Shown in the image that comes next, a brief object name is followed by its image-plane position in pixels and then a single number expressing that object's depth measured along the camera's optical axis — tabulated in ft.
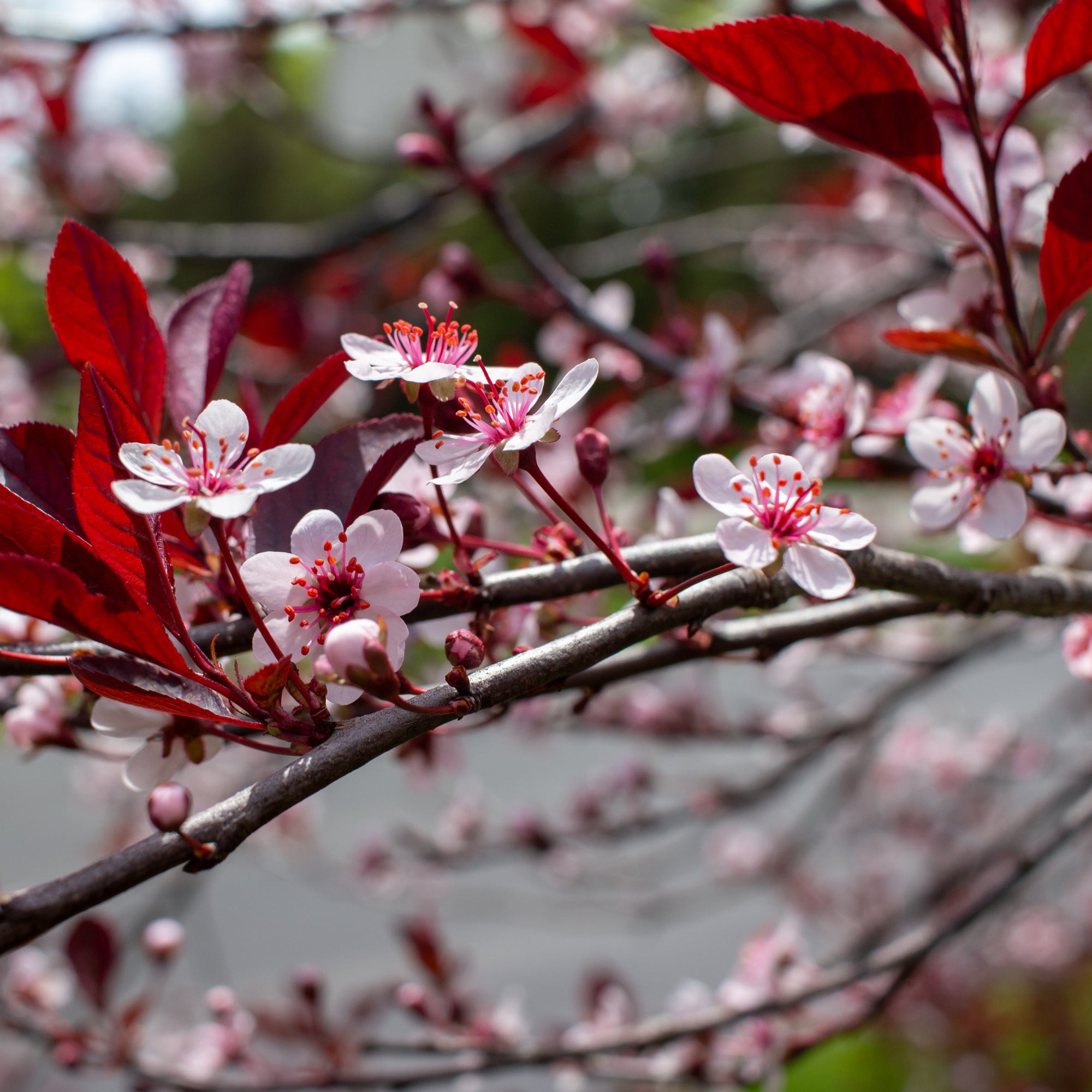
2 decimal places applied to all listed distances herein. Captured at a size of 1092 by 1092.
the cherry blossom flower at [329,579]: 1.10
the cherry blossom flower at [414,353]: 1.10
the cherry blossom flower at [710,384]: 1.41
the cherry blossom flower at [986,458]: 1.17
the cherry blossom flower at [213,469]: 1.08
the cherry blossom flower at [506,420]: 1.09
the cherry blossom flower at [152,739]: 1.14
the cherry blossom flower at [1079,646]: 1.20
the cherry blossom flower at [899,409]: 1.27
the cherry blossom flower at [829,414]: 1.25
